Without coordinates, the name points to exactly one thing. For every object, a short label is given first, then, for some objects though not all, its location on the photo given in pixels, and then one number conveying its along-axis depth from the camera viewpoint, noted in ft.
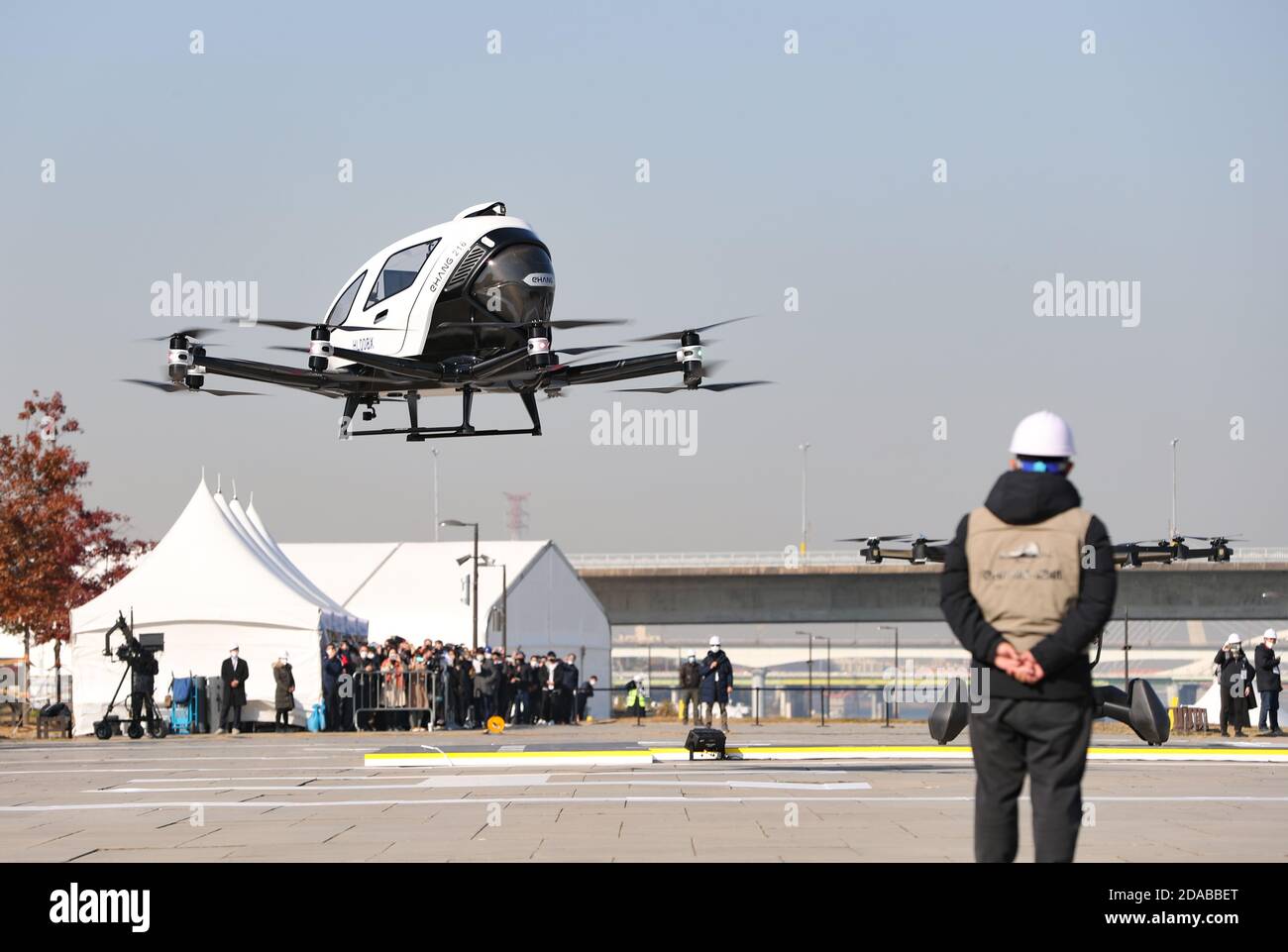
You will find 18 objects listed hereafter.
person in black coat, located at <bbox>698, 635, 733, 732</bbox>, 103.65
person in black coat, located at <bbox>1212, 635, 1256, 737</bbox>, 103.60
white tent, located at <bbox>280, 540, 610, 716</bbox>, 173.17
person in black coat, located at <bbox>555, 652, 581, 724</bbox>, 145.89
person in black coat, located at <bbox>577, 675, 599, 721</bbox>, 158.20
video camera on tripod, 112.47
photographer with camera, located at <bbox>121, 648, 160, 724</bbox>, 112.57
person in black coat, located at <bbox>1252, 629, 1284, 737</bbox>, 101.90
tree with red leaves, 156.87
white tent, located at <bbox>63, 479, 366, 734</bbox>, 124.67
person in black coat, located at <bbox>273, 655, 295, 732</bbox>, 121.90
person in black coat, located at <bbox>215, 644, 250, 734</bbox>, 118.73
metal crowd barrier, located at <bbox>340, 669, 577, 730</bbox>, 123.95
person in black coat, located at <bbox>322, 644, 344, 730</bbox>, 124.57
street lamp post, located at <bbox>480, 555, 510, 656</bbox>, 169.53
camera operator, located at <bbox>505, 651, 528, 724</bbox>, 138.00
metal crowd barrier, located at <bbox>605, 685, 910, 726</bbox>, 142.00
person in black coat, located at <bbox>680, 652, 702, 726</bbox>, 120.98
